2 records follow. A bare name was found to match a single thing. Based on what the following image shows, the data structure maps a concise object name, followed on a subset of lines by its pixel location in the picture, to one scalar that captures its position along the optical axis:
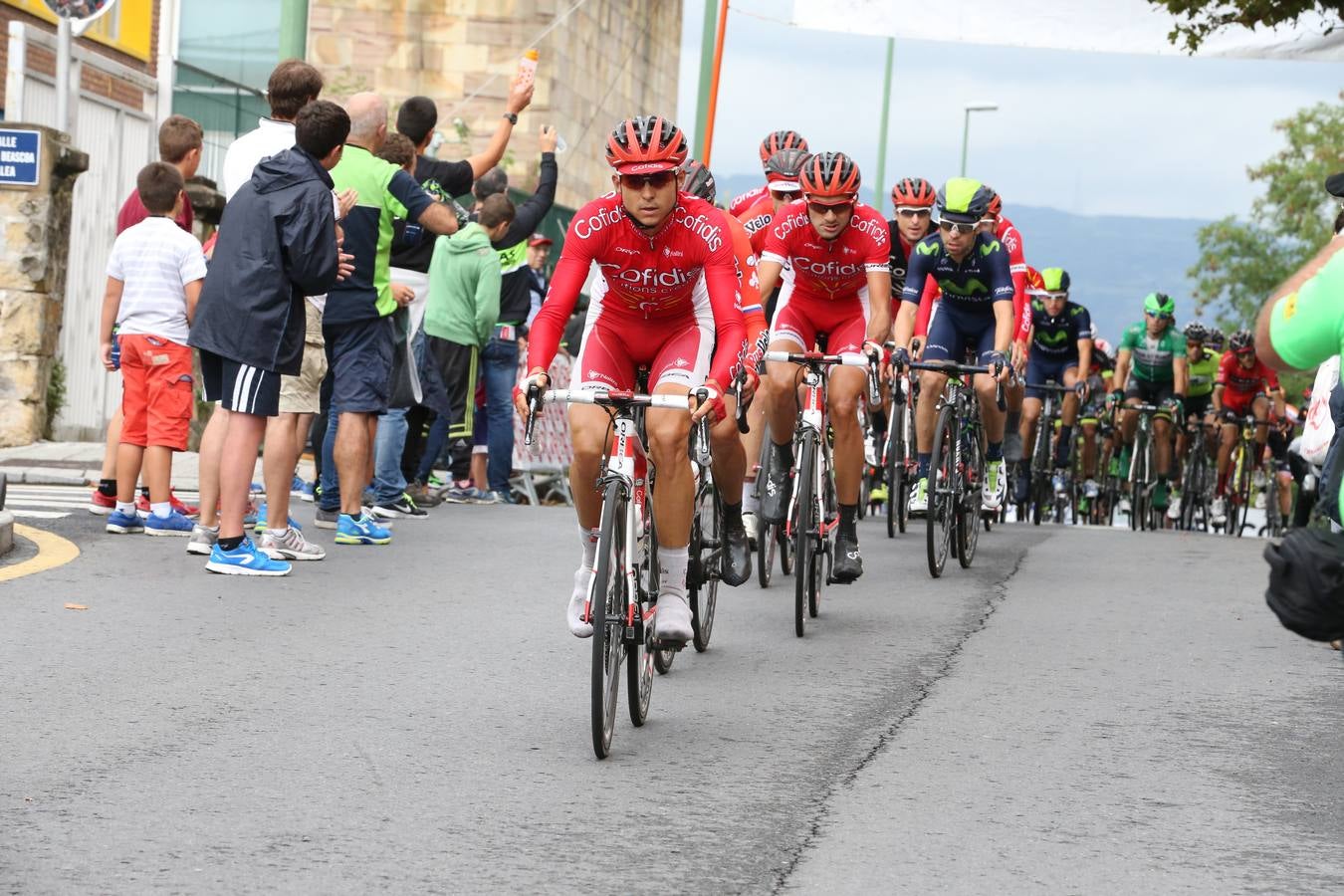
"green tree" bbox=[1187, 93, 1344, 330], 58.66
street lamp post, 53.44
